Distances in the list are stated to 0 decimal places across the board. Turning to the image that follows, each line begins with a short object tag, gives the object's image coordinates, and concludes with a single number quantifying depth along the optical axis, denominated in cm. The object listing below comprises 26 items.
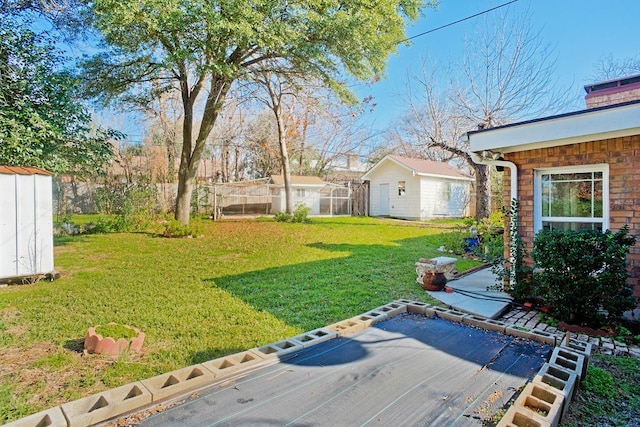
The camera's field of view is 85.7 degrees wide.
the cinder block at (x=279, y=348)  264
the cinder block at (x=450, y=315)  360
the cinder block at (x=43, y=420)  176
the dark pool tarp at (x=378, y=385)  195
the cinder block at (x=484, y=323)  332
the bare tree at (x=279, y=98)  1423
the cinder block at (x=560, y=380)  217
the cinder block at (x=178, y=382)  207
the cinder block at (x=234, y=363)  235
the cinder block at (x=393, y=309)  376
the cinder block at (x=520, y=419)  179
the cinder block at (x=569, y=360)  248
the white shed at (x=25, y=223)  530
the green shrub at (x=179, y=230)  1018
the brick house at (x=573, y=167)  404
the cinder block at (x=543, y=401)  191
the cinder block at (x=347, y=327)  320
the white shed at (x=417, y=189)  1828
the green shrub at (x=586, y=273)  370
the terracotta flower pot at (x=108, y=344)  315
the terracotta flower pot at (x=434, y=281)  548
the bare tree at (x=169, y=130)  1920
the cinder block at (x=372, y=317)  347
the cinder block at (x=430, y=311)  378
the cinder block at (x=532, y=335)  303
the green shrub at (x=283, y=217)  1498
